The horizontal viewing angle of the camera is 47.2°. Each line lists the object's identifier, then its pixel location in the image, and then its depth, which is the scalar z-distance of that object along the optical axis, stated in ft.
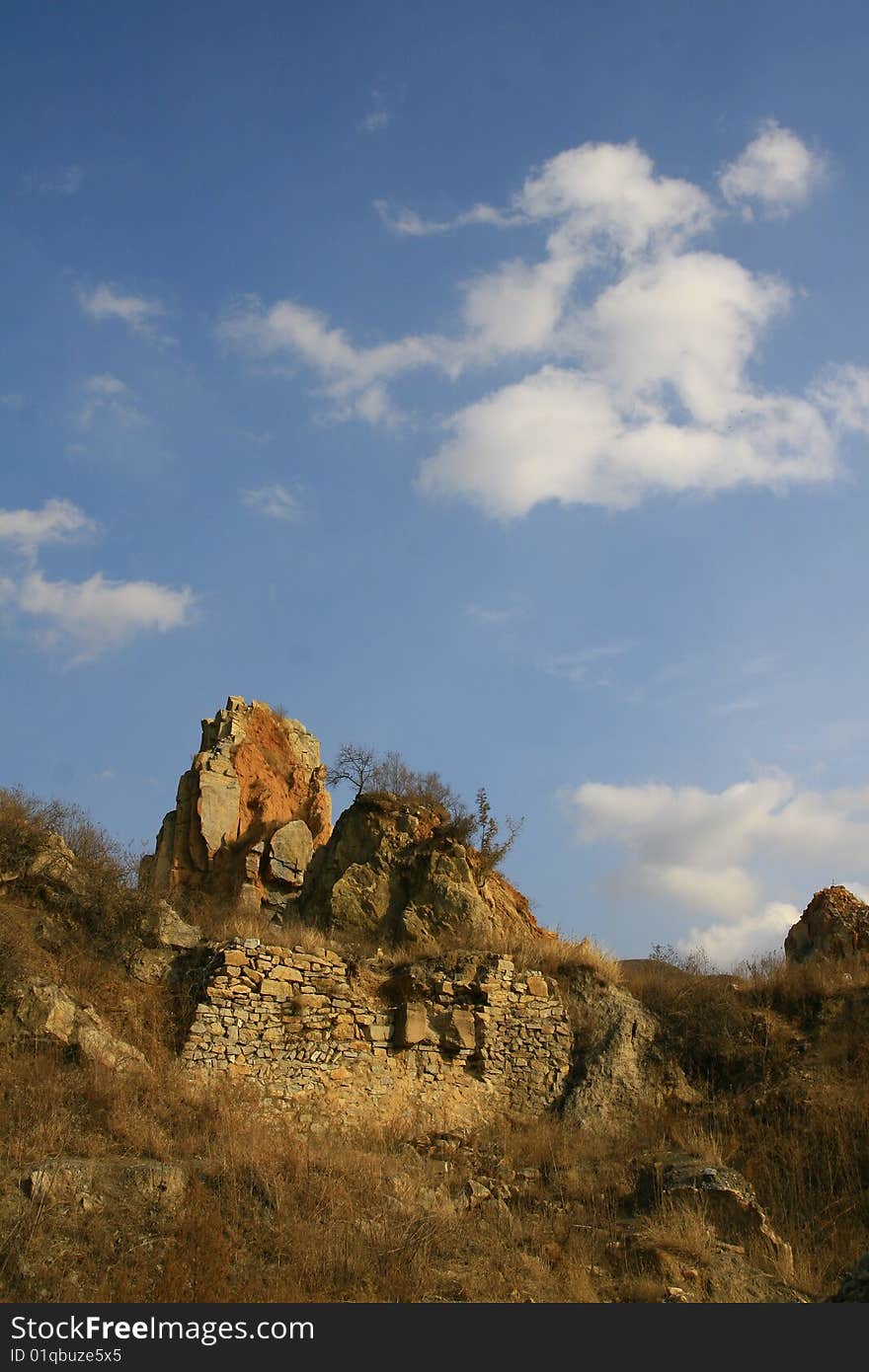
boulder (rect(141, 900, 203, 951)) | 48.42
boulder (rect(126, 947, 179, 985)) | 46.93
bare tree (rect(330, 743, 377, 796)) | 72.79
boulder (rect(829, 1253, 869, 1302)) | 23.04
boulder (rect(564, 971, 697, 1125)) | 48.52
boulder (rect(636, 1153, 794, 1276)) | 34.81
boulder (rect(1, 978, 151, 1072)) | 39.91
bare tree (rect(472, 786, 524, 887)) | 65.62
